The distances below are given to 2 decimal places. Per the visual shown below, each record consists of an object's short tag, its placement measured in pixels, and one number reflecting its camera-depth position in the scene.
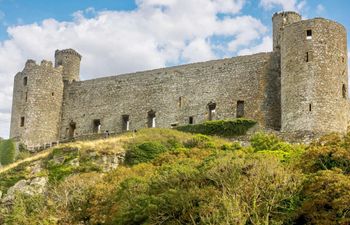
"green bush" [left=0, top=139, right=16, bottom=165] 52.00
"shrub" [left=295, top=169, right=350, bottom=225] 24.83
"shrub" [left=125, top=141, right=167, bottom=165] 40.25
